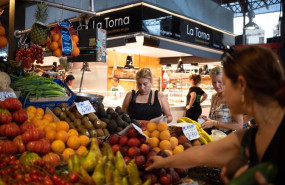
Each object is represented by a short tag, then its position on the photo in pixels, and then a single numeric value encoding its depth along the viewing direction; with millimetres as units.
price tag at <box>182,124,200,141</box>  2857
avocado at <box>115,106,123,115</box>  3643
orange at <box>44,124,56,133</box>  2535
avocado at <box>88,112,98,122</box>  3152
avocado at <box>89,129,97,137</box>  2896
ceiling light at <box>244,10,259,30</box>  13445
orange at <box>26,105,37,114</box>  2885
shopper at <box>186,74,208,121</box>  7798
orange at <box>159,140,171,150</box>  2475
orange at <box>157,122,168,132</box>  2668
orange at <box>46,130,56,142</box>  2469
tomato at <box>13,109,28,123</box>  2518
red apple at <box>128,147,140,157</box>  2093
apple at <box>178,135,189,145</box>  2805
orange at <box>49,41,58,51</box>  3779
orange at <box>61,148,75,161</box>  2146
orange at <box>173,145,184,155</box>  2508
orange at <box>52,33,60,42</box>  3789
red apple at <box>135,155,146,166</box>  2010
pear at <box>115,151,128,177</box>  1848
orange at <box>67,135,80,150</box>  2473
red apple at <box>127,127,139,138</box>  2270
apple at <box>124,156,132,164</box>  2062
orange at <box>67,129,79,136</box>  2596
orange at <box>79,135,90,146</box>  2539
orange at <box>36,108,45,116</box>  2901
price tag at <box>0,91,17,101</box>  2862
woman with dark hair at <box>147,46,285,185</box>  1183
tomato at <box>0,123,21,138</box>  2350
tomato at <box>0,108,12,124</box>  2414
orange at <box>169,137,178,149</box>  2570
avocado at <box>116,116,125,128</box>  3324
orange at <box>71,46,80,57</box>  3937
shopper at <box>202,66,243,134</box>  3609
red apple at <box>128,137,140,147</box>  2178
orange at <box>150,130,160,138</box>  2637
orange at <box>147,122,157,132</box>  2730
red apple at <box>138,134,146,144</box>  2268
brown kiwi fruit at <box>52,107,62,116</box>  3091
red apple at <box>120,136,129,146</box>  2236
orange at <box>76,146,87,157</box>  2447
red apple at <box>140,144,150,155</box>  2150
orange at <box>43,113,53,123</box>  2838
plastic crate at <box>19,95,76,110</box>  3297
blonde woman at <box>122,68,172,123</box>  4280
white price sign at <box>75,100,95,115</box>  3094
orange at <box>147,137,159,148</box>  2523
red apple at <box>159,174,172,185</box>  1880
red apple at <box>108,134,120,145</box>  2297
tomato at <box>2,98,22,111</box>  2525
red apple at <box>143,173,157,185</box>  1871
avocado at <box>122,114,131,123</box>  3459
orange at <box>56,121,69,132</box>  2612
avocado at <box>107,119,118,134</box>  3232
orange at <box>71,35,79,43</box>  3963
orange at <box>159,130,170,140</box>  2562
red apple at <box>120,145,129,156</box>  2150
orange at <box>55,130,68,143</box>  2477
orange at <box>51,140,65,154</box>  2371
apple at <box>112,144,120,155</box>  2199
